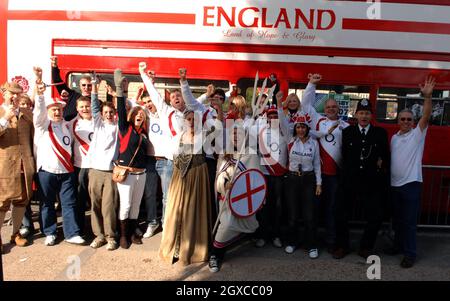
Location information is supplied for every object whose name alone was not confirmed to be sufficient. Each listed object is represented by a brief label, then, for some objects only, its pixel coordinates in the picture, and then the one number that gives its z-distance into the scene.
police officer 3.92
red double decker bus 4.91
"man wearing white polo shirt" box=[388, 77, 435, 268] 3.90
